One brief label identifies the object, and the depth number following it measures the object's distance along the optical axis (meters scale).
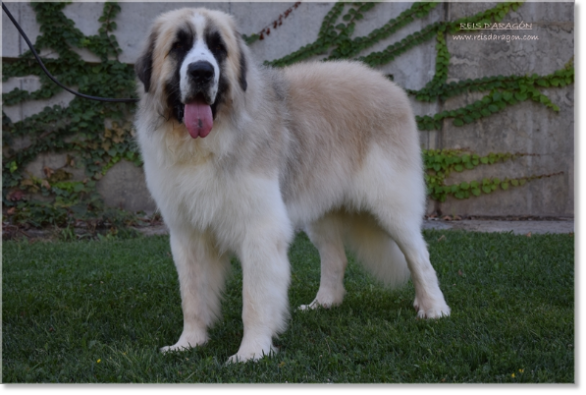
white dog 2.95
